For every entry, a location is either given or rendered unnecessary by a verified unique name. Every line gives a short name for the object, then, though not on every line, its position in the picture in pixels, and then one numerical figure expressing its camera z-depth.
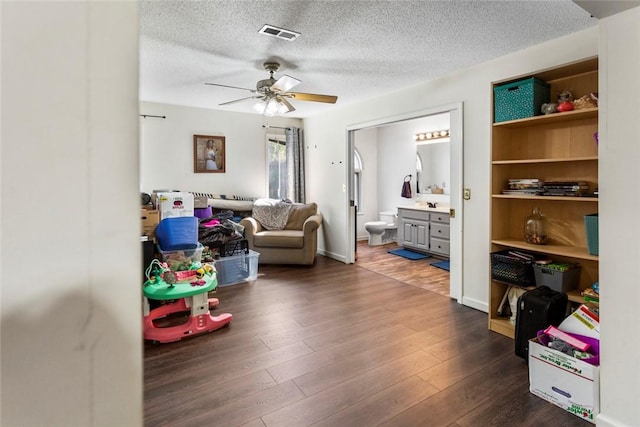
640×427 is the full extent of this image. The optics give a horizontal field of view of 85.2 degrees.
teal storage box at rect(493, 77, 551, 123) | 2.57
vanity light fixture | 5.83
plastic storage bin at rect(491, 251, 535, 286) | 2.61
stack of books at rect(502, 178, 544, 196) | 2.63
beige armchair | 4.83
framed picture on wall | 5.25
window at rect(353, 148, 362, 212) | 6.80
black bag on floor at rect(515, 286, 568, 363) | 2.19
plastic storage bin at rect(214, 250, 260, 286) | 4.13
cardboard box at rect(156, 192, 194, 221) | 3.35
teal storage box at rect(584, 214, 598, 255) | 2.27
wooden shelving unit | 2.51
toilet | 6.37
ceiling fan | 3.09
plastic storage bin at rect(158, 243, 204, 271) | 3.04
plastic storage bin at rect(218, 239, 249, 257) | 4.29
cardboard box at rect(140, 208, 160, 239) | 3.33
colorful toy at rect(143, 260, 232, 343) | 2.65
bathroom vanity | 5.19
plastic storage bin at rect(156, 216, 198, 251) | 3.20
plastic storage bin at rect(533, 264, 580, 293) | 2.44
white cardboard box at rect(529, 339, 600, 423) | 1.76
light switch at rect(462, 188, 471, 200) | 3.32
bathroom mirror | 5.88
